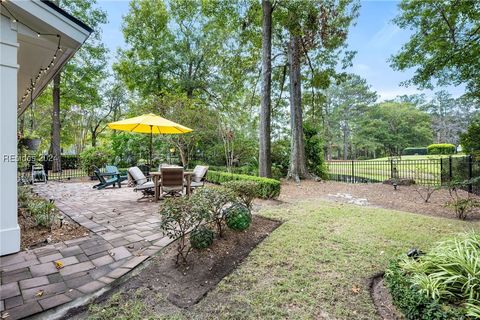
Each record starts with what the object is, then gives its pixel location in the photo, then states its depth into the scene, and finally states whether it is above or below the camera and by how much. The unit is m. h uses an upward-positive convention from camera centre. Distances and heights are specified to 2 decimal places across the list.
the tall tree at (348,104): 33.91 +8.21
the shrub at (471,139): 7.73 +0.65
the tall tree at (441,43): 8.30 +4.34
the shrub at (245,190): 4.50 -0.55
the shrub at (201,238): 3.26 -1.07
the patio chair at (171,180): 6.18 -0.47
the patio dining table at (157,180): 6.39 -0.48
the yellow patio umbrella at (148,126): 6.67 +1.14
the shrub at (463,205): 5.36 -1.08
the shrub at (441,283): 1.86 -1.12
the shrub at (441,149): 26.97 +1.18
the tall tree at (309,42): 9.09 +5.33
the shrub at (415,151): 35.06 +1.23
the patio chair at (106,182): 8.12 -0.67
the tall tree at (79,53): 13.05 +7.04
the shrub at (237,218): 3.88 -0.94
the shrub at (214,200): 3.39 -0.59
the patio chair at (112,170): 9.49 -0.28
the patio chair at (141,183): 6.53 -0.60
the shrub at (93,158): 11.81 +0.26
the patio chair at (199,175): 7.71 -0.43
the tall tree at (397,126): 33.12 +5.01
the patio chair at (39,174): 9.86 -0.43
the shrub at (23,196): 5.00 -0.76
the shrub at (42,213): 4.01 -0.89
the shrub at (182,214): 2.99 -0.68
